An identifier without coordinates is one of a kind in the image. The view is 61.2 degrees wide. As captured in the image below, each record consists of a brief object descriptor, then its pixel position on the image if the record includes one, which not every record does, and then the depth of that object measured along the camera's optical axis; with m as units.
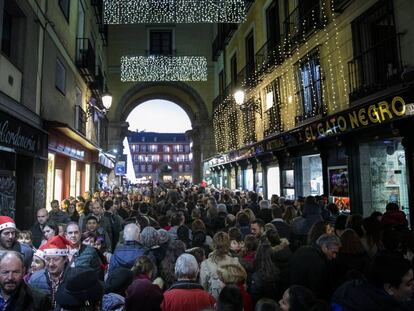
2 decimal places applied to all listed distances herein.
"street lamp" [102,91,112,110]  14.66
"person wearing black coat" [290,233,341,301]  3.95
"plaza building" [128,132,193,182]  91.81
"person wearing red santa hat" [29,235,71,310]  3.42
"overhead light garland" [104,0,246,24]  17.66
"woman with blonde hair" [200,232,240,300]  4.04
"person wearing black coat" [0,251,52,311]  2.60
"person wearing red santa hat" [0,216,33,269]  4.55
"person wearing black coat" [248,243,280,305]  3.97
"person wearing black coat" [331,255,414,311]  2.61
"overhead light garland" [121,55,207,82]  27.66
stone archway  29.77
